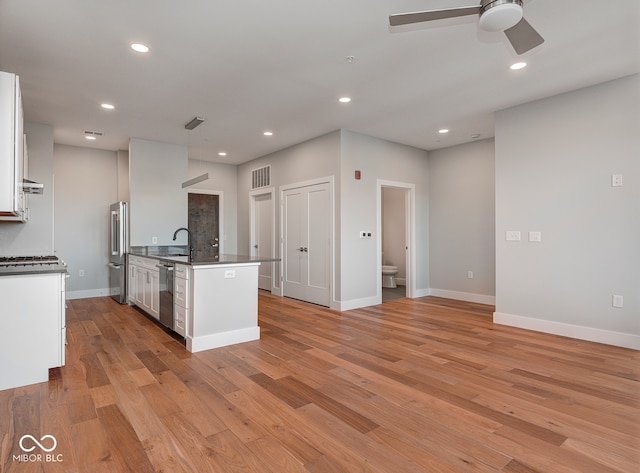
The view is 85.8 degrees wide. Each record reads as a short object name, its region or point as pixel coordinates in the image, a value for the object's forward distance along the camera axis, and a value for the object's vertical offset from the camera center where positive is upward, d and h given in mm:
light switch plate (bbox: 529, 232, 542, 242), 4230 -7
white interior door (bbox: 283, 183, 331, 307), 5641 -92
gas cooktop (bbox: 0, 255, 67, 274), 2814 -235
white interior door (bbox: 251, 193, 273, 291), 7055 +87
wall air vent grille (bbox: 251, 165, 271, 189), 7039 +1286
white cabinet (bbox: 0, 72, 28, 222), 2629 +767
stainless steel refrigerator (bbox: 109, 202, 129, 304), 5746 -101
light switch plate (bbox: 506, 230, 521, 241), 4430 +9
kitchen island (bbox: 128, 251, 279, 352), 3527 -665
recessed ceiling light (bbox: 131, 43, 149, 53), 2981 +1683
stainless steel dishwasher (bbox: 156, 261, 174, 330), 3990 -651
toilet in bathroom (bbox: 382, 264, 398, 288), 7604 -882
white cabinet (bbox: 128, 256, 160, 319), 4473 -645
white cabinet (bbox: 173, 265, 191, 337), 3609 -644
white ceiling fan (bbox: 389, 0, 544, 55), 1787 +1192
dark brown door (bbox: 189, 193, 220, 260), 7645 +381
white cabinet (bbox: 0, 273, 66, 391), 2678 -709
